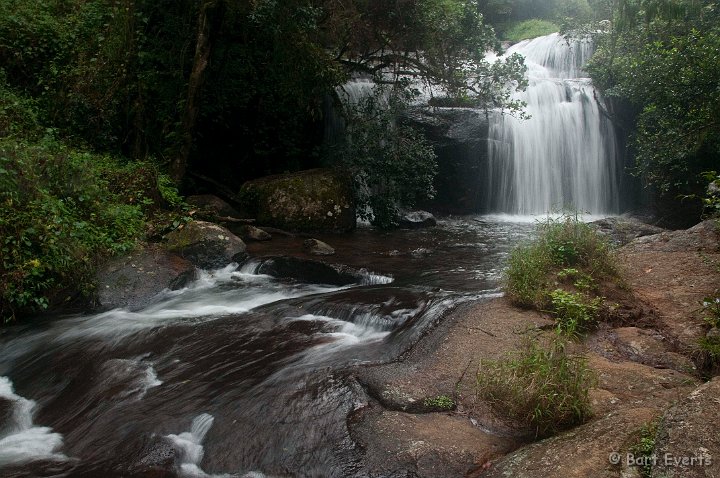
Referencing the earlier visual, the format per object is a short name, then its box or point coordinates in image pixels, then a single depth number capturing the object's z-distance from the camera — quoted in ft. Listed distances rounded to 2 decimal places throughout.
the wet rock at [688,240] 24.97
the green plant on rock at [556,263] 20.40
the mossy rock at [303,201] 38.34
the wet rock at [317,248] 32.55
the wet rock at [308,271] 27.94
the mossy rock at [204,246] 29.84
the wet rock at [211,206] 35.86
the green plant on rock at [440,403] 14.35
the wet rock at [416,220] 43.34
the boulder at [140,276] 25.29
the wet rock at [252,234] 35.14
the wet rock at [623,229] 37.96
